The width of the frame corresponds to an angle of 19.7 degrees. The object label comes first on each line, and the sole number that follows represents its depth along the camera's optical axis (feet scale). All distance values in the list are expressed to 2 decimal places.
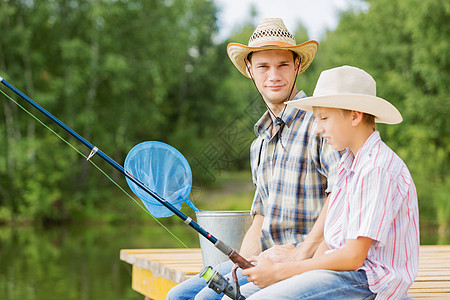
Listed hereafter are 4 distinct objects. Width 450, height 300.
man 15.23
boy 11.46
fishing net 15.73
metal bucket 17.38
